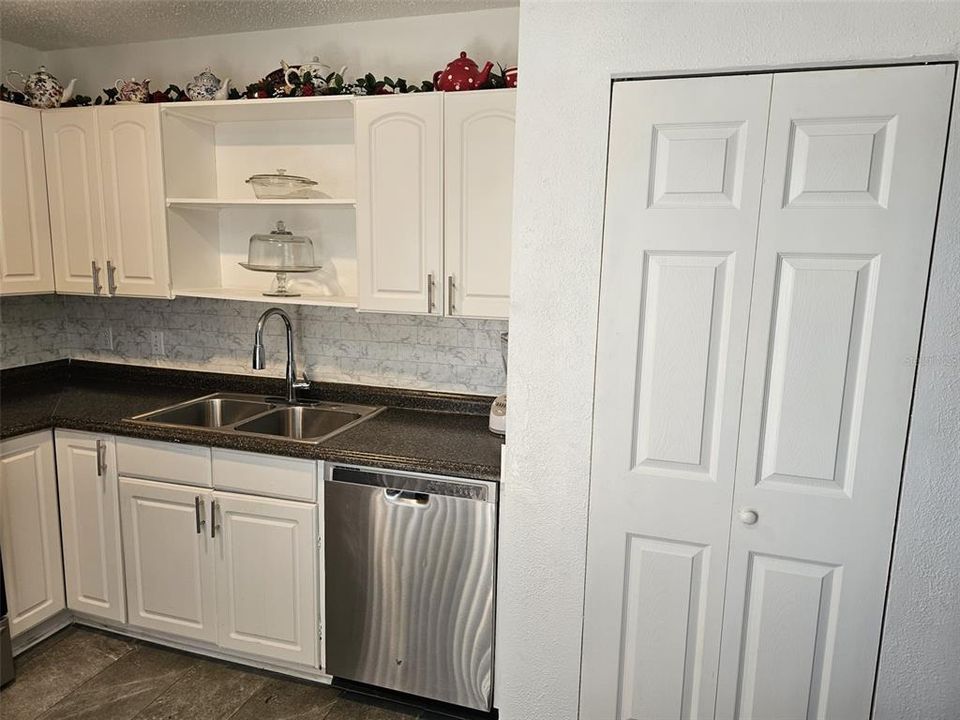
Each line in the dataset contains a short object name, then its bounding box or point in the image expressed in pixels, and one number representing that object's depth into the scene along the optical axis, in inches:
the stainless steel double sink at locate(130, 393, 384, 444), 103.5
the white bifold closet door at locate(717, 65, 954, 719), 55.0
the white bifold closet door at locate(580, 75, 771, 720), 59.1
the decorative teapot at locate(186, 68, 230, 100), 100.0
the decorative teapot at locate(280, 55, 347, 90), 94.9
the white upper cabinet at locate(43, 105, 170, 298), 101.5
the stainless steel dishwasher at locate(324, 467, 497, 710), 82.2
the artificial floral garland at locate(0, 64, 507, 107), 92.4
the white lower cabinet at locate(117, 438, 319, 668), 89.0
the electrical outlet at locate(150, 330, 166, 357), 120.9
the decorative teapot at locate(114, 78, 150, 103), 101.8
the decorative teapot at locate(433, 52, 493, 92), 86.7
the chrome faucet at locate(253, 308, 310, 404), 96.2
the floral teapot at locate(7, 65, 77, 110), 105.4
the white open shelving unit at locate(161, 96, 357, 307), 102.3
